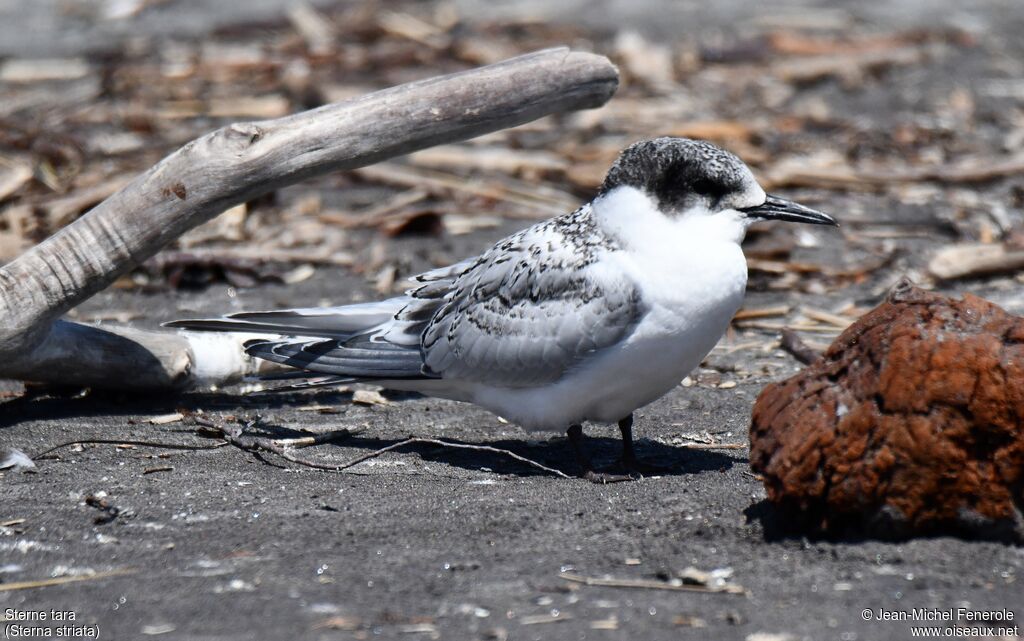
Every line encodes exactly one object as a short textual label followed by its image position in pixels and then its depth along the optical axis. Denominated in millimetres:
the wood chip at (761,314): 12109
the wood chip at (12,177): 14870
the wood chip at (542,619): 6023
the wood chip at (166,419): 9477
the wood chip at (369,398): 10320
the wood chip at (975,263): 12586
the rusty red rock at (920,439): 6523
